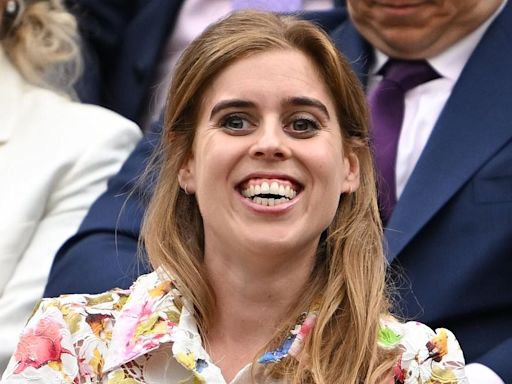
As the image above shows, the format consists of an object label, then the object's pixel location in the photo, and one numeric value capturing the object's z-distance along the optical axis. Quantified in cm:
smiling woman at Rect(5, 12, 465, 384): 466
